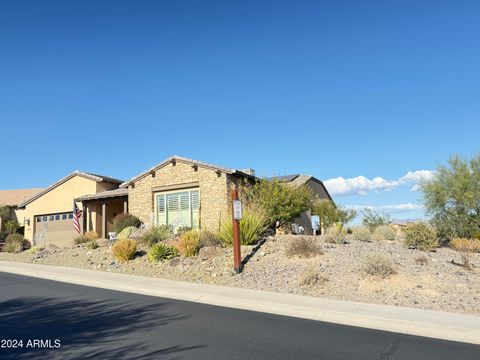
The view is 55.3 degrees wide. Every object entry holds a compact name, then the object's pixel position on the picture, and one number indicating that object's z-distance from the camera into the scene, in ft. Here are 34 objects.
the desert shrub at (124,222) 83.46
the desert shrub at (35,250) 75.13
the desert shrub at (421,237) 58.29
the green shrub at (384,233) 68.80
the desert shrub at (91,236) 84.50
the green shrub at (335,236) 58.23
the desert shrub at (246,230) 54.54
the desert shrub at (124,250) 57.72
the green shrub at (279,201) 68.26
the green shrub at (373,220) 88.21
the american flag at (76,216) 102.47
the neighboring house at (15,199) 128.57
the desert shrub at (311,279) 41.27
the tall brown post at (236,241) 46.47
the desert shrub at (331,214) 102.42
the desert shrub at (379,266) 41.54
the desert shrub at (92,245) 70.23
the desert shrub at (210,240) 56.54
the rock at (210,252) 53.36
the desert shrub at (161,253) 55.47
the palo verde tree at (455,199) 71.67
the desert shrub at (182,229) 74.30
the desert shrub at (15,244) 84.73
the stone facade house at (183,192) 78.12
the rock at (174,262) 53.21
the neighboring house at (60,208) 106.63
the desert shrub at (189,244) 54.65
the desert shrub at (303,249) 48.83
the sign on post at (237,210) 46.29
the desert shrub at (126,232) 76.95
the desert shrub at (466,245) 58.44
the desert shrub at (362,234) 64.64
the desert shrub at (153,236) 63.67
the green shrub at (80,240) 82.87
